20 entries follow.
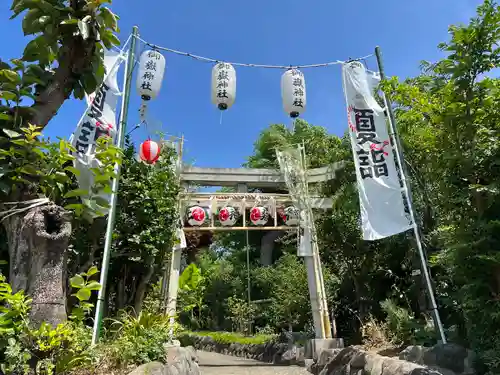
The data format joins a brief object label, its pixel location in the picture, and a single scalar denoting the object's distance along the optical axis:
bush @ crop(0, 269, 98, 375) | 3.11
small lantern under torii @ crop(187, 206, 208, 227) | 11.38
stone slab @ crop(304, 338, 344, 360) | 9.71
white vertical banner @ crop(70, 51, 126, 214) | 6.39
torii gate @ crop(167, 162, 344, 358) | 9.93
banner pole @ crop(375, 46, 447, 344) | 6.68
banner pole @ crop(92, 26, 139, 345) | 5.66
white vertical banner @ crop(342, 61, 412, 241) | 7.38
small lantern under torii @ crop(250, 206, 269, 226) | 11.78
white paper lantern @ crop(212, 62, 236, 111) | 8.53
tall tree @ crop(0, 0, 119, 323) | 3.34
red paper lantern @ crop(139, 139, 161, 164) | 8.11
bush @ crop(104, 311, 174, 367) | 4.69
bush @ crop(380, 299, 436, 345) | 7.13
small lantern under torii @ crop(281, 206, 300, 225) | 11.60
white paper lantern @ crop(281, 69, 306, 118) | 8.82
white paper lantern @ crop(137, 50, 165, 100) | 7.99
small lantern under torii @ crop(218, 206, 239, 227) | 11.72
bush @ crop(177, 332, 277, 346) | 13.91
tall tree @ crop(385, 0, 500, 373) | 4.92
